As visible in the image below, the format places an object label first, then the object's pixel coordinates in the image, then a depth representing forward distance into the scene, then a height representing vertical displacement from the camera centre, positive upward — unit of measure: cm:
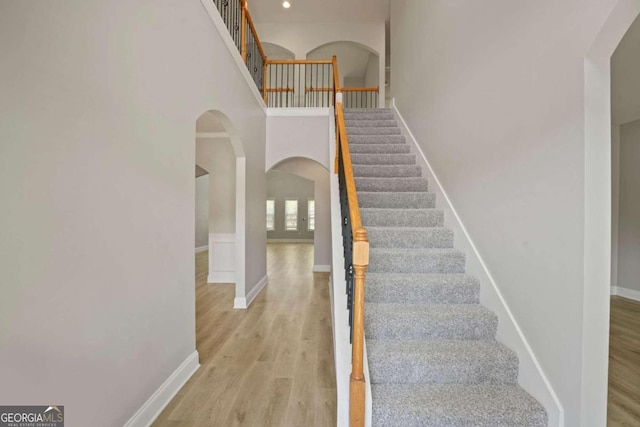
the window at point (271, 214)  1458 -8
